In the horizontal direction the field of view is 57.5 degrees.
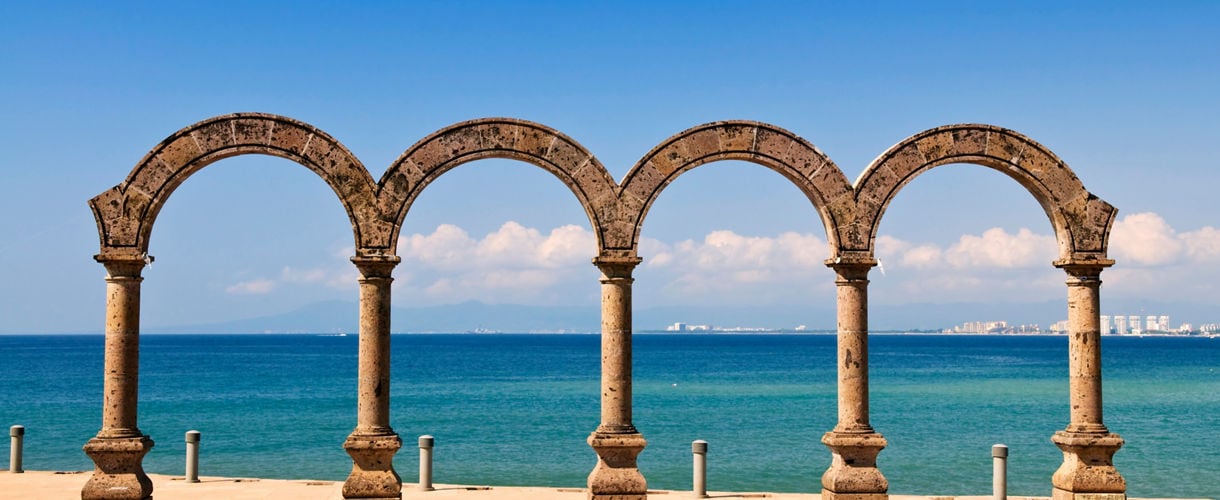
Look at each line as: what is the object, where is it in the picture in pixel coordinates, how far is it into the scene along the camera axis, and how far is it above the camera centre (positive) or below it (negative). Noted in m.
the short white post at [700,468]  16.58 -2.27
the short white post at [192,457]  18.02 -2.35
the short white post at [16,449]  19.09 -2.39
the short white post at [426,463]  17.08 -2.29
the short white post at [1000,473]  16.17 -2.24
